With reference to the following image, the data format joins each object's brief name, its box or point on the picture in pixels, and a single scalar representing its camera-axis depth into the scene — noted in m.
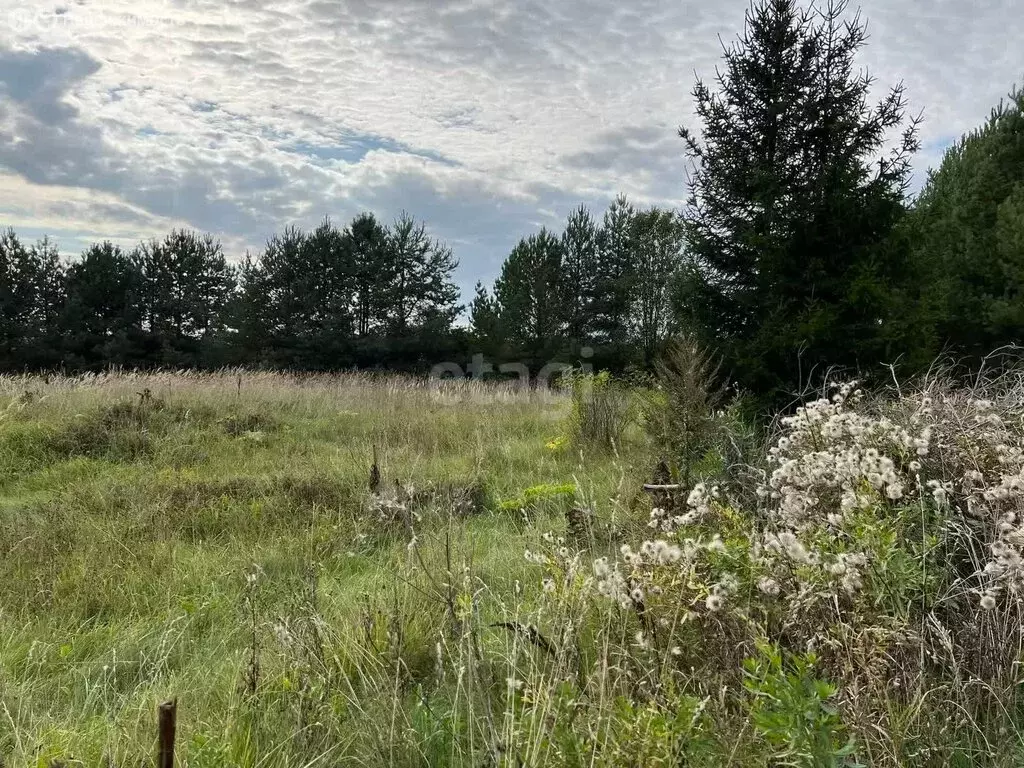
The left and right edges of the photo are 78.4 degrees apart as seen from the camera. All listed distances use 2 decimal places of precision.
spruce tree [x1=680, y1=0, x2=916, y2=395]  6.49
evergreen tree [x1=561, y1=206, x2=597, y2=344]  26.95
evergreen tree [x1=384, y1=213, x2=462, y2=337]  25.77
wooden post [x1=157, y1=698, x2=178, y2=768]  1.12
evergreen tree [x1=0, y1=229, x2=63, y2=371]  26.56
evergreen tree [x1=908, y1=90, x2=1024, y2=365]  14.02
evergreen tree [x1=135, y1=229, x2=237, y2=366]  27.94
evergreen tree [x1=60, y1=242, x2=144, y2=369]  26.59
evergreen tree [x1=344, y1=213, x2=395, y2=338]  25.72
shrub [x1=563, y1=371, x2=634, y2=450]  7.23
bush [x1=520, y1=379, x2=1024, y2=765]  1.64
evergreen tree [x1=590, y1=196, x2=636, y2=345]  26.77
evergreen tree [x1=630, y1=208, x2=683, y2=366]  26.30
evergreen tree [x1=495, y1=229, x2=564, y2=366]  26.55
